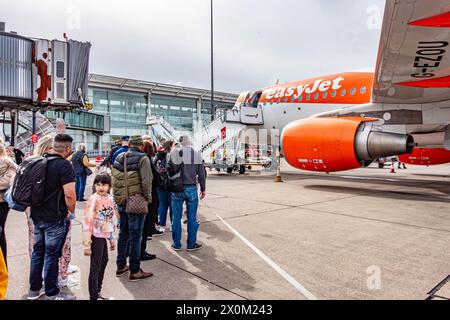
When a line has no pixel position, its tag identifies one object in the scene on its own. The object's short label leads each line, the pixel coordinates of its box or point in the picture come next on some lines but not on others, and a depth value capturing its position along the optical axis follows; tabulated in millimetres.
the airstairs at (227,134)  16500
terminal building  41281
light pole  26045
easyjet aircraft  6584
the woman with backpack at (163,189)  6027
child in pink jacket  3154
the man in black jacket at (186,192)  4914
